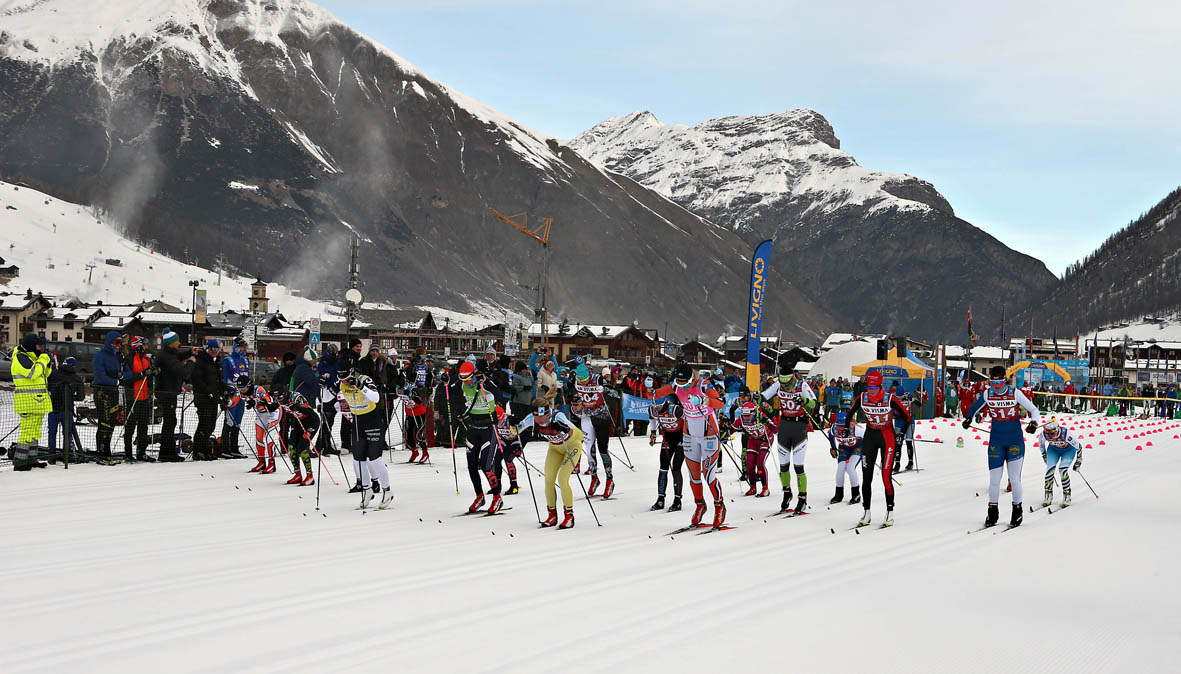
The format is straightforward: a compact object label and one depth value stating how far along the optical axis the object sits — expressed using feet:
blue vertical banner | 86.53
